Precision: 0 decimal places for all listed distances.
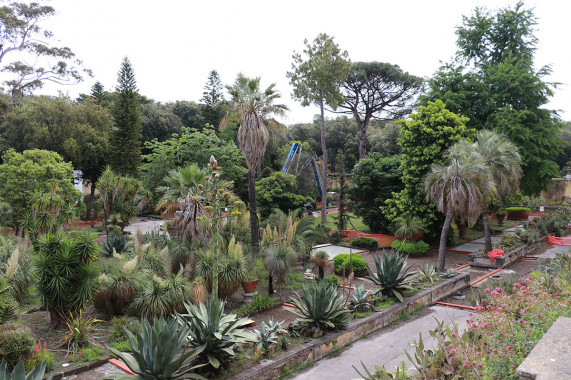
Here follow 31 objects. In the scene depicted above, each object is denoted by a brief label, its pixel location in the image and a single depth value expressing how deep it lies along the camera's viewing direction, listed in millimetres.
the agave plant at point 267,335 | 6172
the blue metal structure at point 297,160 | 26853
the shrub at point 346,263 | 12930
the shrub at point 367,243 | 17875
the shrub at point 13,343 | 5961
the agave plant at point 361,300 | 8438
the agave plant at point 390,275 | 9250
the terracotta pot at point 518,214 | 29078
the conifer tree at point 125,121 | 27375
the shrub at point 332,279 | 11429
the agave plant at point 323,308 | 6996
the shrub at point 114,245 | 12969
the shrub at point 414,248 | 16344
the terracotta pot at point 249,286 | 9836
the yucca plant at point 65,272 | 7555
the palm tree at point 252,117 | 13062
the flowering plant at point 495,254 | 14035
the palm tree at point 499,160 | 14195
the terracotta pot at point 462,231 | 20467
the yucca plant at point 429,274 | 10781
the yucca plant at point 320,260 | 11867
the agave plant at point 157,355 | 4797
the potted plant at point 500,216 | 24703
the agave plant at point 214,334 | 5539
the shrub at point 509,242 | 15697
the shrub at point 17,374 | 4032
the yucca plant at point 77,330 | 7148
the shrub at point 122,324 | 7602
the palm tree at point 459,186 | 12055
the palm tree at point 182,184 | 12344
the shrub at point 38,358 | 6090
